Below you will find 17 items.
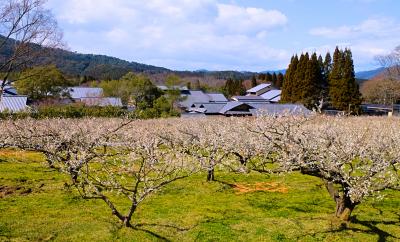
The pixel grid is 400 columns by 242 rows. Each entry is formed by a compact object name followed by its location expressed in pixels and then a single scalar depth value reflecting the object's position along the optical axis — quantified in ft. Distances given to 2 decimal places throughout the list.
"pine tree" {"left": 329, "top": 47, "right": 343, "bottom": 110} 154.61
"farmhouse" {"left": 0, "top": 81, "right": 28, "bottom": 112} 115.96
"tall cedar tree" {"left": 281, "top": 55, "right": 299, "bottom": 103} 170.71
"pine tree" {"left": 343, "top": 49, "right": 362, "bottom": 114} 151.43
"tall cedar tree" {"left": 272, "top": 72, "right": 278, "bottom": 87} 312.29
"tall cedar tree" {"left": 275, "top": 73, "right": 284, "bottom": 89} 289.19
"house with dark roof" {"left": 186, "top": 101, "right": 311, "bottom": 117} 141.94
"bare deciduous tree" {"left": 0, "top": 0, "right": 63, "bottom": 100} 73.87
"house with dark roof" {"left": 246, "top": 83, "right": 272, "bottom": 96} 270.05
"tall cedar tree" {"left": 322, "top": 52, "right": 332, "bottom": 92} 176.97
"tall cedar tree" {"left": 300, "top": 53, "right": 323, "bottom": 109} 162.09
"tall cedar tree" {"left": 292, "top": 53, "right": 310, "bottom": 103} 165.37
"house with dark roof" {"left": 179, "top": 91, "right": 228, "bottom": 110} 187.05
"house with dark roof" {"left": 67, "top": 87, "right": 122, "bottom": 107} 146.98
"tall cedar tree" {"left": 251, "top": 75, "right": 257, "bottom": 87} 316.40
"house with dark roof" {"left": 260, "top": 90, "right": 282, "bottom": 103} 227.18
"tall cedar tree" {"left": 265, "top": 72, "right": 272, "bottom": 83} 325.17
